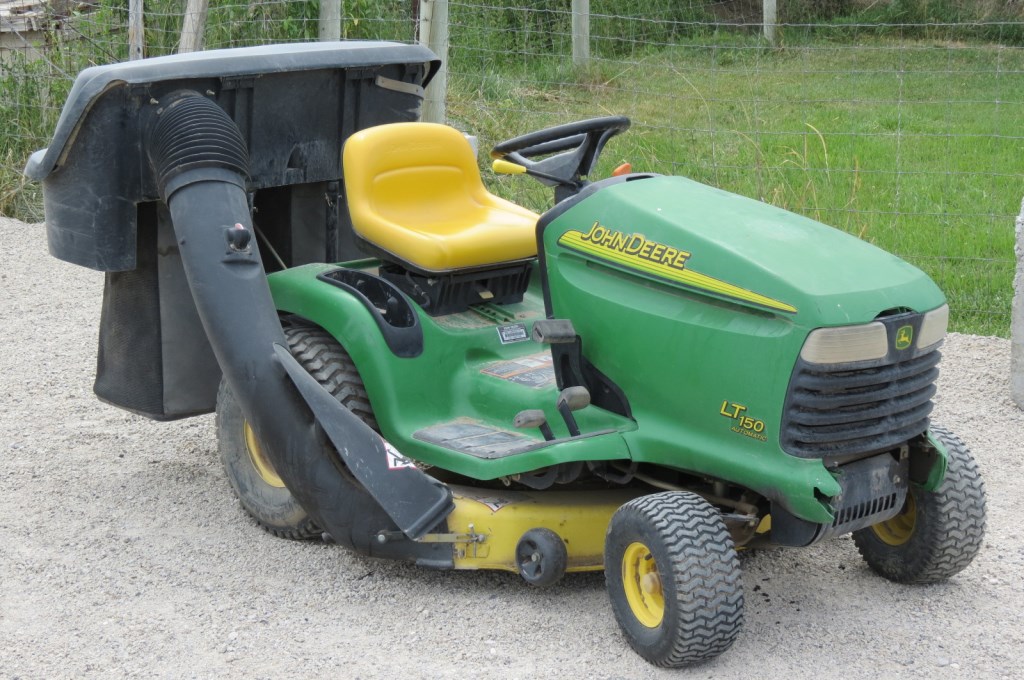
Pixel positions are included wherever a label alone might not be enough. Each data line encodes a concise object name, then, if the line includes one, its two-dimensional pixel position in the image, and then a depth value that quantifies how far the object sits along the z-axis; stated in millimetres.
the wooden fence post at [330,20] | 7102
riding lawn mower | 3258
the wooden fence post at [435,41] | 6895
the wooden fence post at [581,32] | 9555
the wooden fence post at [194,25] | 7535
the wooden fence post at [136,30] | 7766
